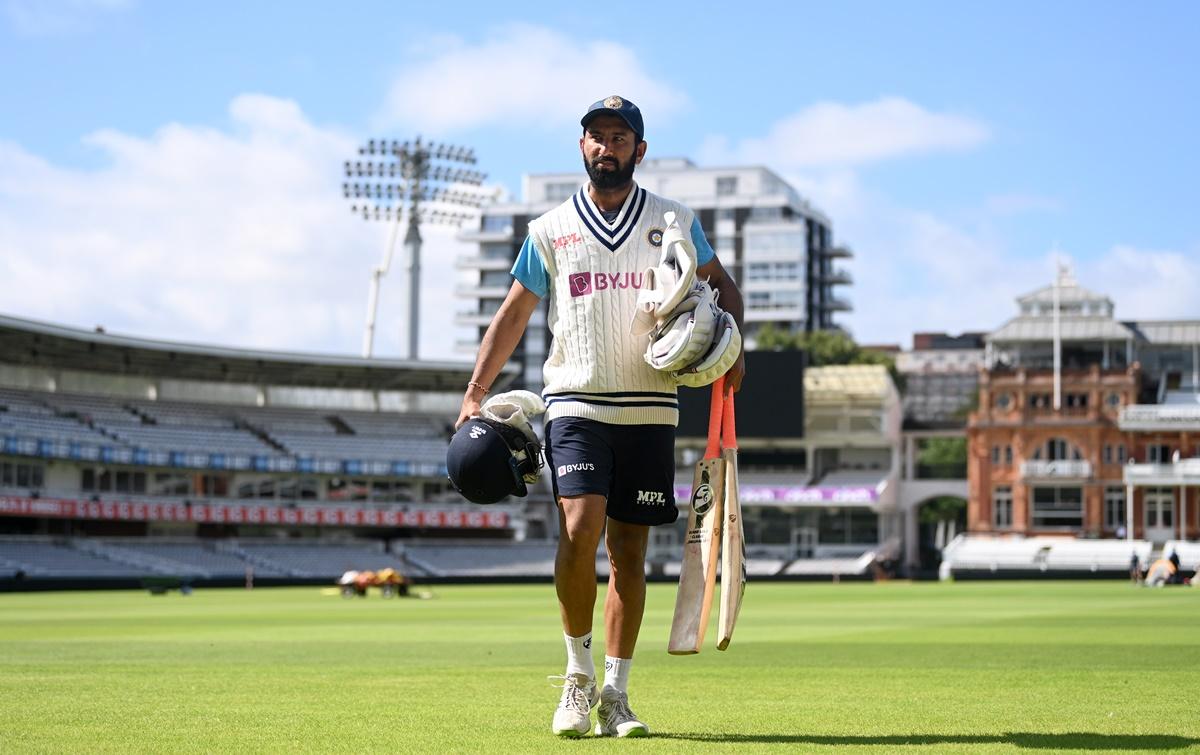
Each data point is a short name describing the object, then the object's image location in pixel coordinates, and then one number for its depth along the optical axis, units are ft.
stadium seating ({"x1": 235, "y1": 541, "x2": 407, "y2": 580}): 225.35
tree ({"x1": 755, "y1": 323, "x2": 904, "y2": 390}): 353.92
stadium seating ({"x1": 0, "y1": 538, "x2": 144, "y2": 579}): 189.26
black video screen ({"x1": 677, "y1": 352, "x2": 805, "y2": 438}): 254.74
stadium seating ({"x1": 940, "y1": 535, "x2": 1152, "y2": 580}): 243.19
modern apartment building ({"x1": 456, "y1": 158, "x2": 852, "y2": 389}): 420.77
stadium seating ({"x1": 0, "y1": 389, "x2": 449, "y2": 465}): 218.59
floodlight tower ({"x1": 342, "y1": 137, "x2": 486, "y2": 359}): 260.83
